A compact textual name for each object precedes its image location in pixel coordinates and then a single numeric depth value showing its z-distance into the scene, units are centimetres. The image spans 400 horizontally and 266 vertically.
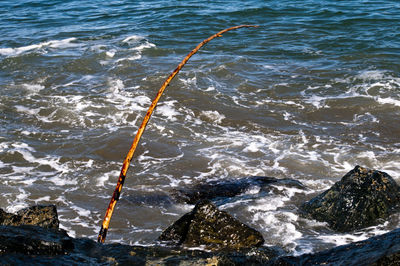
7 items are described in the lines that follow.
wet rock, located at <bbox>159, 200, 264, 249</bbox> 458
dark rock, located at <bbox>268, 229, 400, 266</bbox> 304
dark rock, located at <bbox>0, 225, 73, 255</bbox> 312
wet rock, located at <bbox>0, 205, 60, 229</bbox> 430
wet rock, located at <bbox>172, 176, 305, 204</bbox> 638
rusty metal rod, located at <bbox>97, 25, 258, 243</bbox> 288
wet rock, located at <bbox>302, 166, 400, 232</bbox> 539
